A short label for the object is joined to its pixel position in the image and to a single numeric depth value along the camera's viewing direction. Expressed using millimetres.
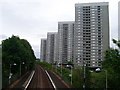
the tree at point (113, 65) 19691
